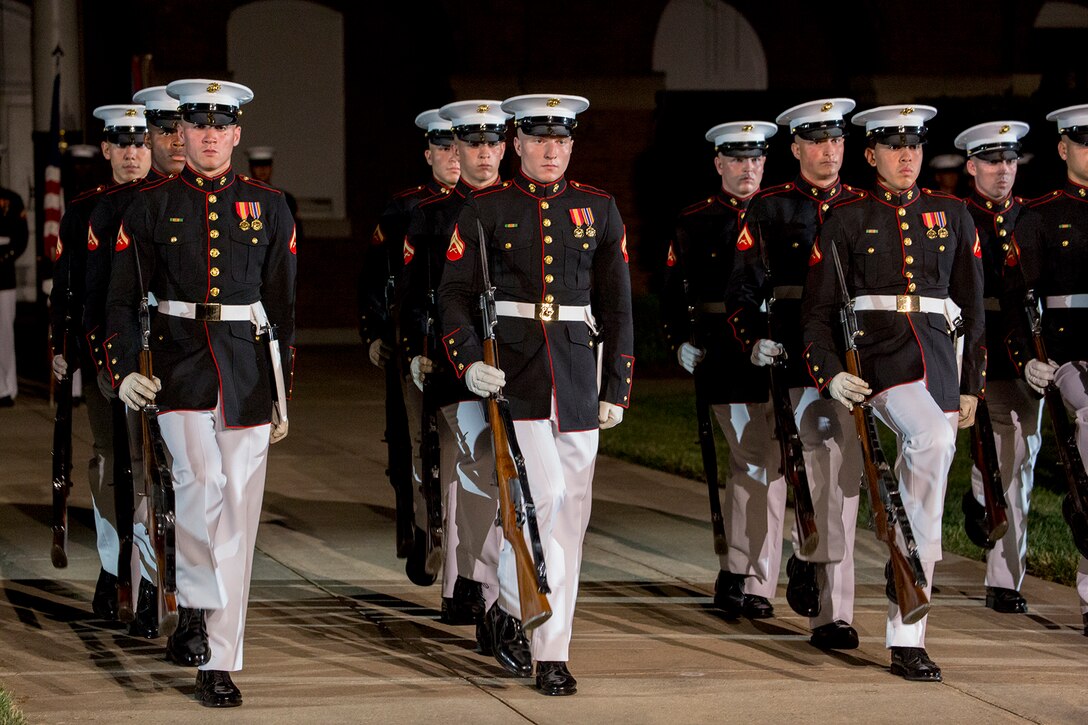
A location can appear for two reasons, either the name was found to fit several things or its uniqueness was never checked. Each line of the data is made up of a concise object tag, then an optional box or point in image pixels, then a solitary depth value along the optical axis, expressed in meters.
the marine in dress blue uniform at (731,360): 15.02
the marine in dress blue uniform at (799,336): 13.74
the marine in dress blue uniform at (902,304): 13.06
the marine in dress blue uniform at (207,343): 12.09
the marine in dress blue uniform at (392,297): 15.85
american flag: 30.49
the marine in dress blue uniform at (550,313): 12.57
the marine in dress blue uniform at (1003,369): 15.05
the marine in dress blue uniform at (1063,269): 14.68
